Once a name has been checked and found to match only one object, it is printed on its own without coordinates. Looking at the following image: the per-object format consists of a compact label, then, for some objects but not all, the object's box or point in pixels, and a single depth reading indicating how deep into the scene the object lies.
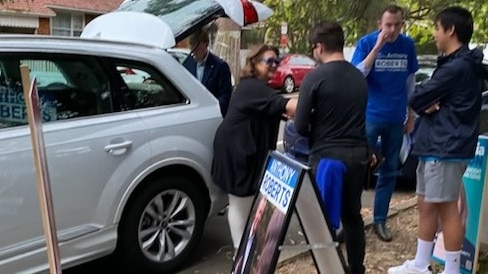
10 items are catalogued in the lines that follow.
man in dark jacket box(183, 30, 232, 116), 5.88
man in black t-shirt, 3.72
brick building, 23.91
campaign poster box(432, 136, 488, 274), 4.10
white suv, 3.87
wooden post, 2.53
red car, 23.02
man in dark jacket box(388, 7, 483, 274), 3.81
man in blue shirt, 4.76
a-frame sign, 3.18
